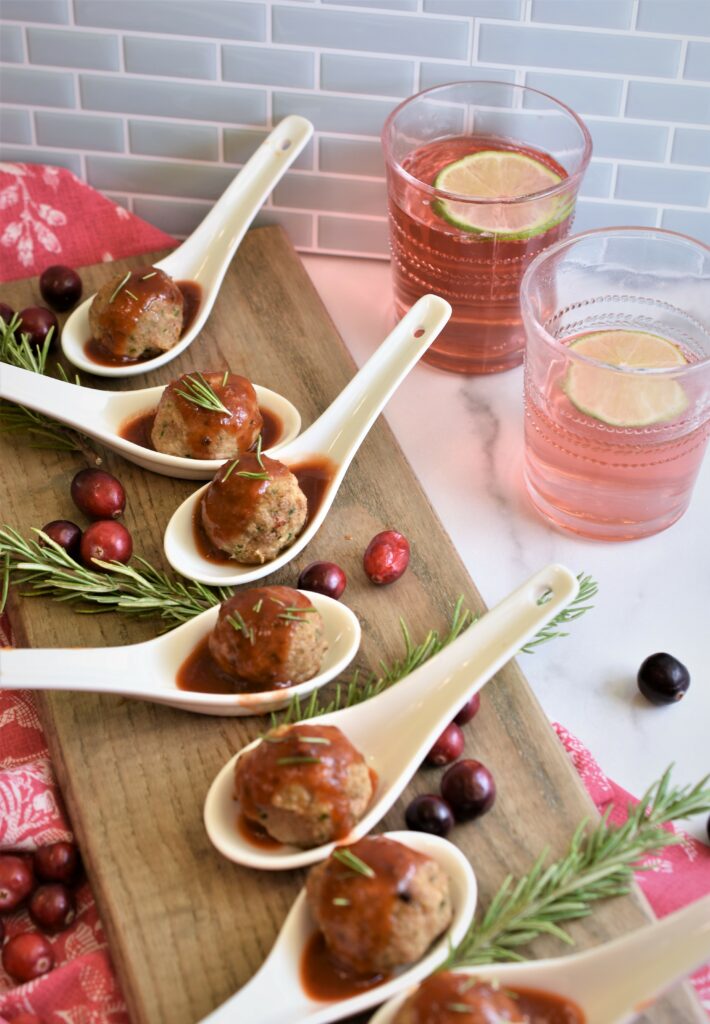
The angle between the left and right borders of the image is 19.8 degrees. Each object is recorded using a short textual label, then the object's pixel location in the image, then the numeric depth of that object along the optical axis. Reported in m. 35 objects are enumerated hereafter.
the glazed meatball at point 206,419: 0.73
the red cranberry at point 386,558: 0.71
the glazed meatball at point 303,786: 0.62
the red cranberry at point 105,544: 0.71
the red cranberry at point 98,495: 0.73
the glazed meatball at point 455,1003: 0.57
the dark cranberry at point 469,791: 0.64
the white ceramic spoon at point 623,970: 0.58
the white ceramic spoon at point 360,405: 0.73
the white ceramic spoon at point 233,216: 0.82
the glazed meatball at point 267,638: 0.66
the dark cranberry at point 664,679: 0.70
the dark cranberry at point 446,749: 0.66
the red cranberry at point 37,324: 0.80
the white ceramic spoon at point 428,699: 0.64
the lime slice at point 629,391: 0.71
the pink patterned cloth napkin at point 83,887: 0.63
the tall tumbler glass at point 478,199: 0.76
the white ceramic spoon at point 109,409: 0.74
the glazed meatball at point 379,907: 0.59
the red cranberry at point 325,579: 0.70
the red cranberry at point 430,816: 0.64
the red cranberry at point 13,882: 0.65
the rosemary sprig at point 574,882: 0.61
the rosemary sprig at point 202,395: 0.73
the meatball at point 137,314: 0.77
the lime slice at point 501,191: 0.76
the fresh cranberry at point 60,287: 0.81
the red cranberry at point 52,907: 0.65
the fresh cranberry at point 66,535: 0.71
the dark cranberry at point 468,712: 0.67
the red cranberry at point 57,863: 0.65
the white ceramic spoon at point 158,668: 0.64
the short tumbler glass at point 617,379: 0.72
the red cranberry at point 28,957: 0.64
